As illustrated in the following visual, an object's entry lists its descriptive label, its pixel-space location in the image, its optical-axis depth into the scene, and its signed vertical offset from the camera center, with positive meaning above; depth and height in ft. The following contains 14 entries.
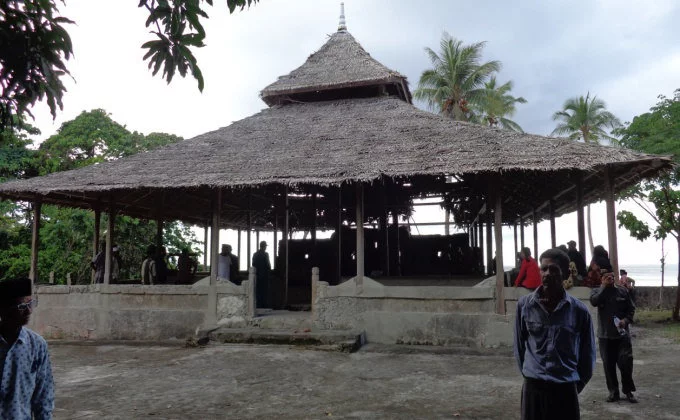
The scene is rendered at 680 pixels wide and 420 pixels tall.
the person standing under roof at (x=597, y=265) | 27.91 -0.63
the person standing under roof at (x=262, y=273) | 37.46 -1.22
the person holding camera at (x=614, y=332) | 17.81 -2.83
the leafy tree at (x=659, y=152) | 41.32 +7.60
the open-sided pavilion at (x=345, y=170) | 29.81 +5.51
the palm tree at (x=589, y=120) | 84.02 +22.46
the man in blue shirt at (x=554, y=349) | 9.80 -1.89
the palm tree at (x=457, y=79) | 85.10 +29.94
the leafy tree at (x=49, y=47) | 8.32 +3.68
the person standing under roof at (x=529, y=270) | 28.71 -0.90
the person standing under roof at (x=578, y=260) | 32.48 -0.40
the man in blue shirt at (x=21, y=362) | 8.80 -1.87
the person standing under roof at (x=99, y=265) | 37.04 -0.49
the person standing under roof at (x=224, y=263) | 35.40 -0.41
